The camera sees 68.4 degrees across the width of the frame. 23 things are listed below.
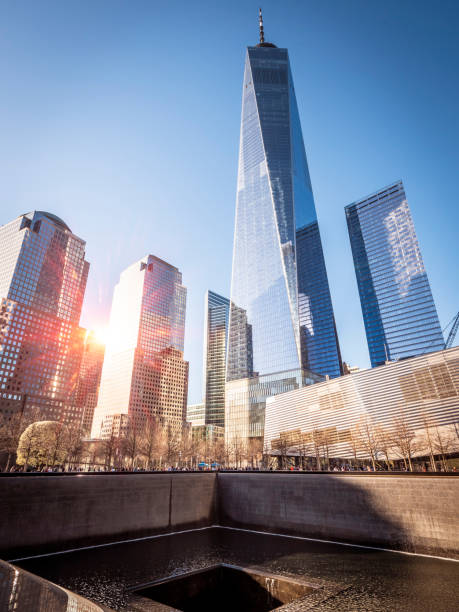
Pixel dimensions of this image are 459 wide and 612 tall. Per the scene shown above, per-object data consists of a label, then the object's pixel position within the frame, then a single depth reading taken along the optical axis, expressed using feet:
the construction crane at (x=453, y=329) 551.43
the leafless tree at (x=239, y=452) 291.58
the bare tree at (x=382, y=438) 217.93
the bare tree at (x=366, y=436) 222.17
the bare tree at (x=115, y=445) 323.22
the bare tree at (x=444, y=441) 200.13
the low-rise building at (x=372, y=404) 227.40
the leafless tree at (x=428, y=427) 213.87
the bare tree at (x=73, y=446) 225.64
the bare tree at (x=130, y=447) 251.60
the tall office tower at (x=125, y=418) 638.86
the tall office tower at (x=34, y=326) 549.95
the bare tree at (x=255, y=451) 325.81
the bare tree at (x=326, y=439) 271.06
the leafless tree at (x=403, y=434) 196.30
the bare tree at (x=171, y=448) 263.29
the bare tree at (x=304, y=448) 286.29
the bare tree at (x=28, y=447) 176.65
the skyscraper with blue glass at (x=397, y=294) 542.98
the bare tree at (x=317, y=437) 269.95
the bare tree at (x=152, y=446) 247.09
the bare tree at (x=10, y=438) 185.35
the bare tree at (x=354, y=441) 236.02
